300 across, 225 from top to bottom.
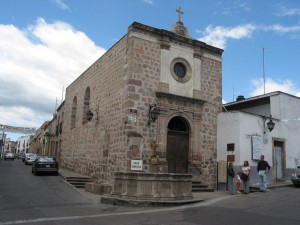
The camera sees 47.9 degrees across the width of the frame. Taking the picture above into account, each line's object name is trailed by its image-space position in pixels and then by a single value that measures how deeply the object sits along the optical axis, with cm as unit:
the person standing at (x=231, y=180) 1441
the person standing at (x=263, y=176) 1470
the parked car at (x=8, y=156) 5687
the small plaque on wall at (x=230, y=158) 1700
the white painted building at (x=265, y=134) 1711
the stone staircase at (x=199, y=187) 1590
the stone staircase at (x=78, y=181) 1722
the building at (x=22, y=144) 12496
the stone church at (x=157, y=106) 1565
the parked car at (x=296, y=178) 1654
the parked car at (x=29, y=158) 3681
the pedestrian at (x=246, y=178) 1435
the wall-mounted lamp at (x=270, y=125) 1796
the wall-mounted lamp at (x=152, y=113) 1586
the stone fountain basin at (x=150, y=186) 1164
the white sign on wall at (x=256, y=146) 1730
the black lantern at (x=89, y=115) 1962
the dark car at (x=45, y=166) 2183
